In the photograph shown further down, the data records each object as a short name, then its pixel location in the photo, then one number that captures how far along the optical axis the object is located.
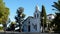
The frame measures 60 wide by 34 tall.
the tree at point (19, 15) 35.67
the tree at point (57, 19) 20.70
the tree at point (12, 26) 33.73
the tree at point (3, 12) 19.66
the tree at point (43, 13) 30.53
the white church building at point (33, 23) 32.50
